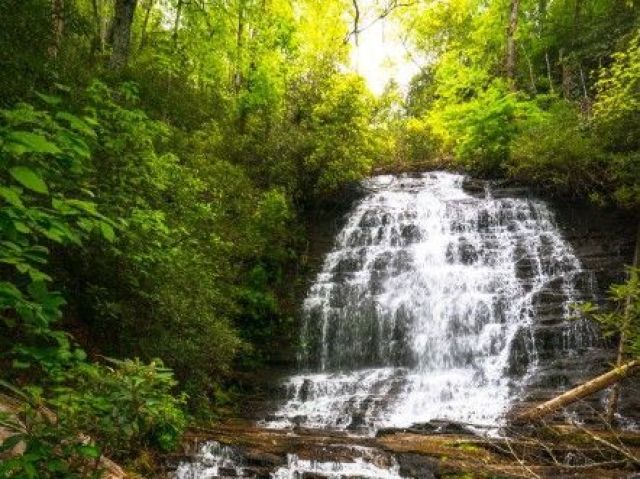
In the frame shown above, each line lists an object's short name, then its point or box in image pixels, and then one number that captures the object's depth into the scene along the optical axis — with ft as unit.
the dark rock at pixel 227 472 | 21.79
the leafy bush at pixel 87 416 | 7.92
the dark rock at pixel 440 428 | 27.02
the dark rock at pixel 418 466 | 21.47
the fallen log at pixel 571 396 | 21.34
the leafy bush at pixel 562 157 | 47.14
